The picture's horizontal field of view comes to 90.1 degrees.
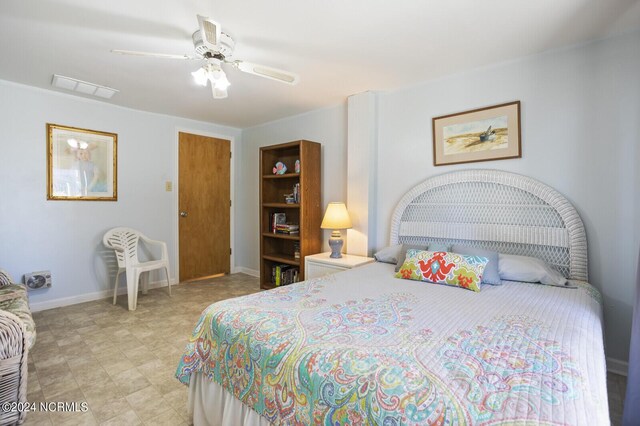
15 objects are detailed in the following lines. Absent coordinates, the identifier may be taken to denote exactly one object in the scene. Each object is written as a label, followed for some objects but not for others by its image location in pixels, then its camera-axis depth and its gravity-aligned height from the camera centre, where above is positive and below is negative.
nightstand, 3.09 -0.57
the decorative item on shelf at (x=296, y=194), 3.90 +0.15
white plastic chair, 3.39 -0.58
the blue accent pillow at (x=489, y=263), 2.19 -0.40
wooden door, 4.49 +0.00
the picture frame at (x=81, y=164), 3.41 +0.46
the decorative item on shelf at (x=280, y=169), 4.09 +0.48
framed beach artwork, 2.58 +0.62
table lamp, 3.33 -0.16
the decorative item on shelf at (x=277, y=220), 4.21 -0.19
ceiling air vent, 2.99 +1.17
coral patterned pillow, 2.12 -0.43
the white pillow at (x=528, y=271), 2.16 -0.44
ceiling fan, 2.04 +0.90
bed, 0.94 -0.54
